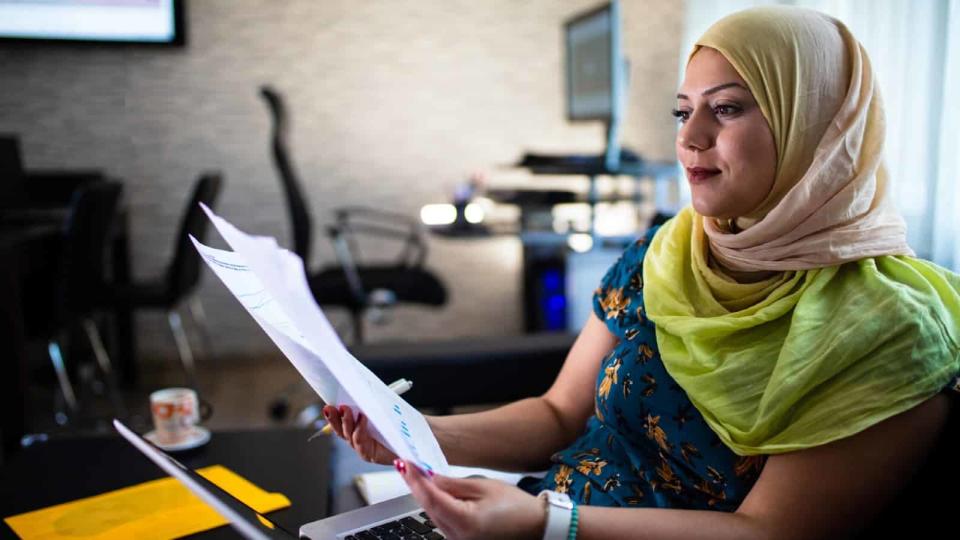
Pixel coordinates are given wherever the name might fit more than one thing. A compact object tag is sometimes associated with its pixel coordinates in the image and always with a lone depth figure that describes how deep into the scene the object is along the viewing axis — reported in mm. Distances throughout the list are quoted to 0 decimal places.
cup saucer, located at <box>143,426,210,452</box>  1296
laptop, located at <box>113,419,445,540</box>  759
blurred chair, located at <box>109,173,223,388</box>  3082
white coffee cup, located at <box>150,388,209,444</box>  1320
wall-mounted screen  3688
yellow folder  1013
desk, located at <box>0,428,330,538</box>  1114
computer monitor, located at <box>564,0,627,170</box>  3008
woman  842
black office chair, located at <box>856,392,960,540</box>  861
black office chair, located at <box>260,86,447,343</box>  3084
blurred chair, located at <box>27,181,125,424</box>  2766
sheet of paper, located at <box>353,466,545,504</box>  1186
